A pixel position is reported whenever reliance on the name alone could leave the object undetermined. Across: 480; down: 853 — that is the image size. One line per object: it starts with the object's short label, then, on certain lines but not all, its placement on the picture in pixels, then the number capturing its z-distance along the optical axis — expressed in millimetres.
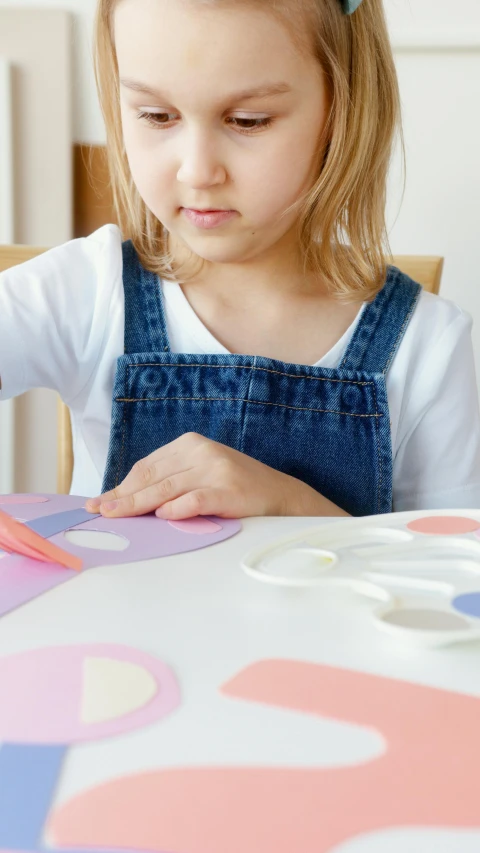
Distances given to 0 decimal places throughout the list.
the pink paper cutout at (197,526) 424
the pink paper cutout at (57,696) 211
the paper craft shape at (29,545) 353
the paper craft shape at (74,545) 332
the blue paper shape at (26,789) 169
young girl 542
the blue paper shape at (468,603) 309
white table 198
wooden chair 853
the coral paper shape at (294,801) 170
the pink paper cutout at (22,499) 469
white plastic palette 301
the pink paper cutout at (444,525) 423
